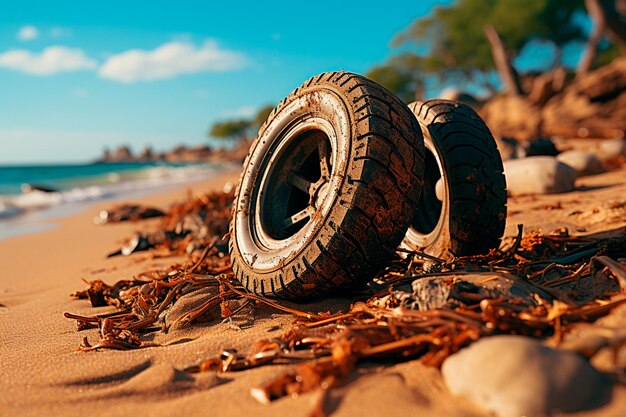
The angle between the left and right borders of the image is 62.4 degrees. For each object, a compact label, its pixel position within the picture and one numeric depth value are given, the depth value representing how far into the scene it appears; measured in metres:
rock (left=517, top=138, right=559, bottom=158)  9.08
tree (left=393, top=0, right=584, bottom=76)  31.91
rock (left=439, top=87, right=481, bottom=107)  22.77
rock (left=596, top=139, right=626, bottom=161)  9.91
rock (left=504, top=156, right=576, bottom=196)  6.42
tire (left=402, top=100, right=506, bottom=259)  3.16
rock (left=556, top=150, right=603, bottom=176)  8.30
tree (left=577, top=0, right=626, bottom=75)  13.30
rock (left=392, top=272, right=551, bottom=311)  1.94
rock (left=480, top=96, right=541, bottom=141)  17.67
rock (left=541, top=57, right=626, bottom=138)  16.86
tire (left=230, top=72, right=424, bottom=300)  2.39
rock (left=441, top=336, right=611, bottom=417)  1.29
